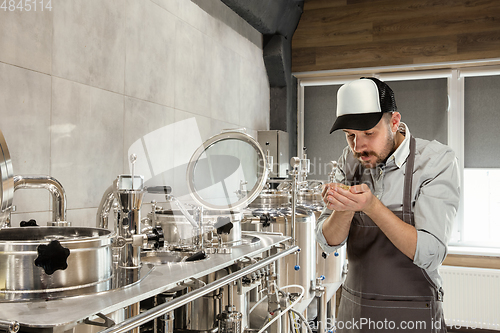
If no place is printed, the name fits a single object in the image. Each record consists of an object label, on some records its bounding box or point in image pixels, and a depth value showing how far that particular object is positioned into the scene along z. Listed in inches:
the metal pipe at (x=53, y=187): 50.1
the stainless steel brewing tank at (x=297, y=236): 87.9
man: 54.9
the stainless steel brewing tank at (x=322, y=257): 104.9
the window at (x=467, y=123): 181.3
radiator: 168.4
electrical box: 175.2
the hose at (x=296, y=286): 84.4
